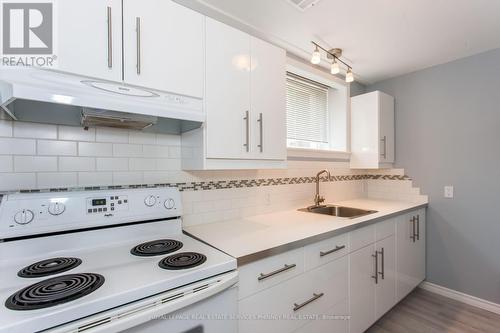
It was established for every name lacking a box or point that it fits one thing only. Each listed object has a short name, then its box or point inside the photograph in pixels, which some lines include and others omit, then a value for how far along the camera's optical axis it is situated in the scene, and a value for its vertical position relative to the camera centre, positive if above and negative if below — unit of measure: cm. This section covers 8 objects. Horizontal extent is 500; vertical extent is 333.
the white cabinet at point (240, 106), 135 +37
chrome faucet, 230 -32
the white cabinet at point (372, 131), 253 +37
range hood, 84 +26
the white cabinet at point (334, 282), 115 -71
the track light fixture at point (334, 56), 190 +96
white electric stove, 69 -39
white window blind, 239 +56
